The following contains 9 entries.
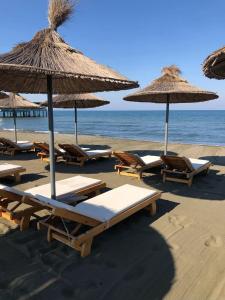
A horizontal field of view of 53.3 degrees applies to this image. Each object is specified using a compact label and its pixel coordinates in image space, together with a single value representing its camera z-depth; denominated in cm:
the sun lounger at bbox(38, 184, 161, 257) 265
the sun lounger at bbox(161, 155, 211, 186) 510
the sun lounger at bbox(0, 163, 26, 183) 523
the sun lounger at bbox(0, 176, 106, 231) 308
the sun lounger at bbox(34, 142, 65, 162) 748
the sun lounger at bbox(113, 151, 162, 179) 565
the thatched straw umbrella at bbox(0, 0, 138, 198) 259
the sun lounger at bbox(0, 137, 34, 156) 884
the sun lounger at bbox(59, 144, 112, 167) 706
